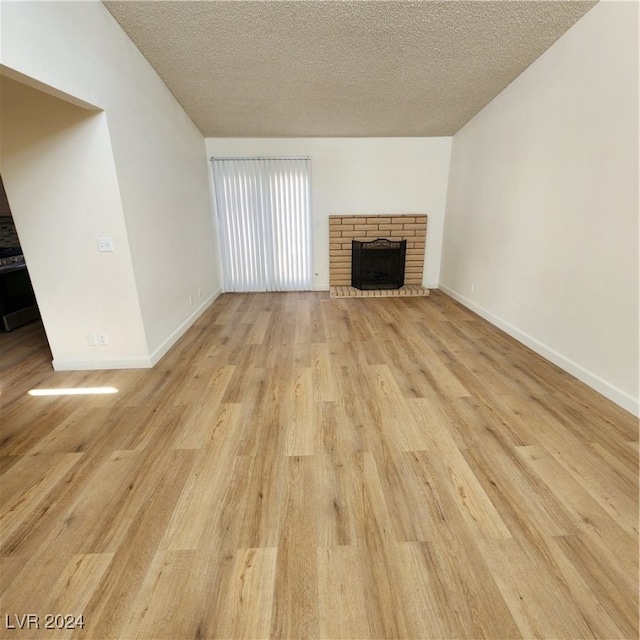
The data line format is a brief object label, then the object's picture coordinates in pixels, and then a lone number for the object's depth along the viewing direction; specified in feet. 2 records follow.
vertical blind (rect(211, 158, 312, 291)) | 15.38
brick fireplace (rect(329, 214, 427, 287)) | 16.11
